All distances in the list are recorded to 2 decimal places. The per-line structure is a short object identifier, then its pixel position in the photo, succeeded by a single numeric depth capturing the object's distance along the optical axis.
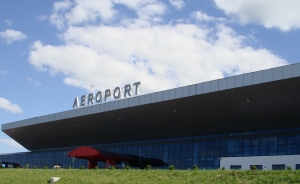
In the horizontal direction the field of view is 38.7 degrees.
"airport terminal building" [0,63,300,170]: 36.59
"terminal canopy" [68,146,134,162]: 46.72
